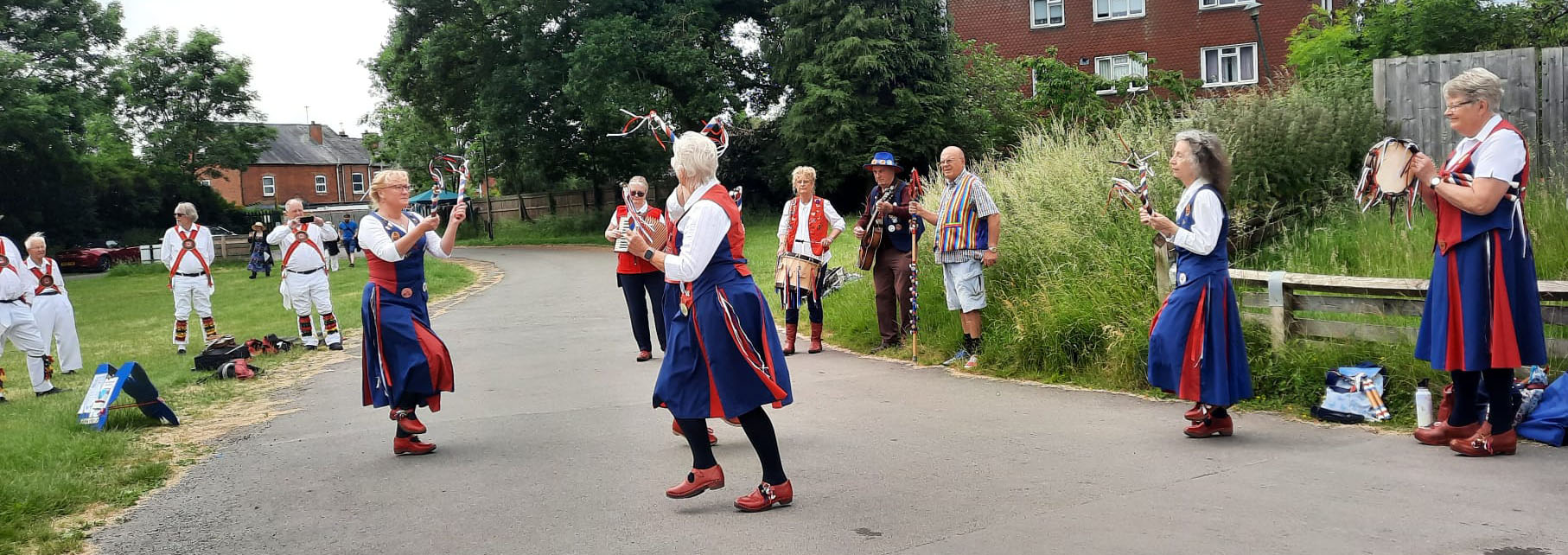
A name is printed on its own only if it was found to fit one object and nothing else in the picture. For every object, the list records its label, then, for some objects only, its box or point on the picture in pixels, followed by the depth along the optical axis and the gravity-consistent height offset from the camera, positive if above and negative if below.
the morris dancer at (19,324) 11.16 -0.70
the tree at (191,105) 47.94 +6.04
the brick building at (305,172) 80.56 +4.97
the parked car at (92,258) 38.53 -0.29
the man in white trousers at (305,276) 13.52 -0.46
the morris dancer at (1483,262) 5.45 -0.44
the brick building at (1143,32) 37.62 +5.59
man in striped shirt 9.53 -0.25
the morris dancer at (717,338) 5.25 -0.58
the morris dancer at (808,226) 10.78 -0.15
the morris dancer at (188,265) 13.96 -0.27
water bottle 6.38 -1.30
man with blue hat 10.14 -0.36
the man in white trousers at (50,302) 11.95 -0.54
